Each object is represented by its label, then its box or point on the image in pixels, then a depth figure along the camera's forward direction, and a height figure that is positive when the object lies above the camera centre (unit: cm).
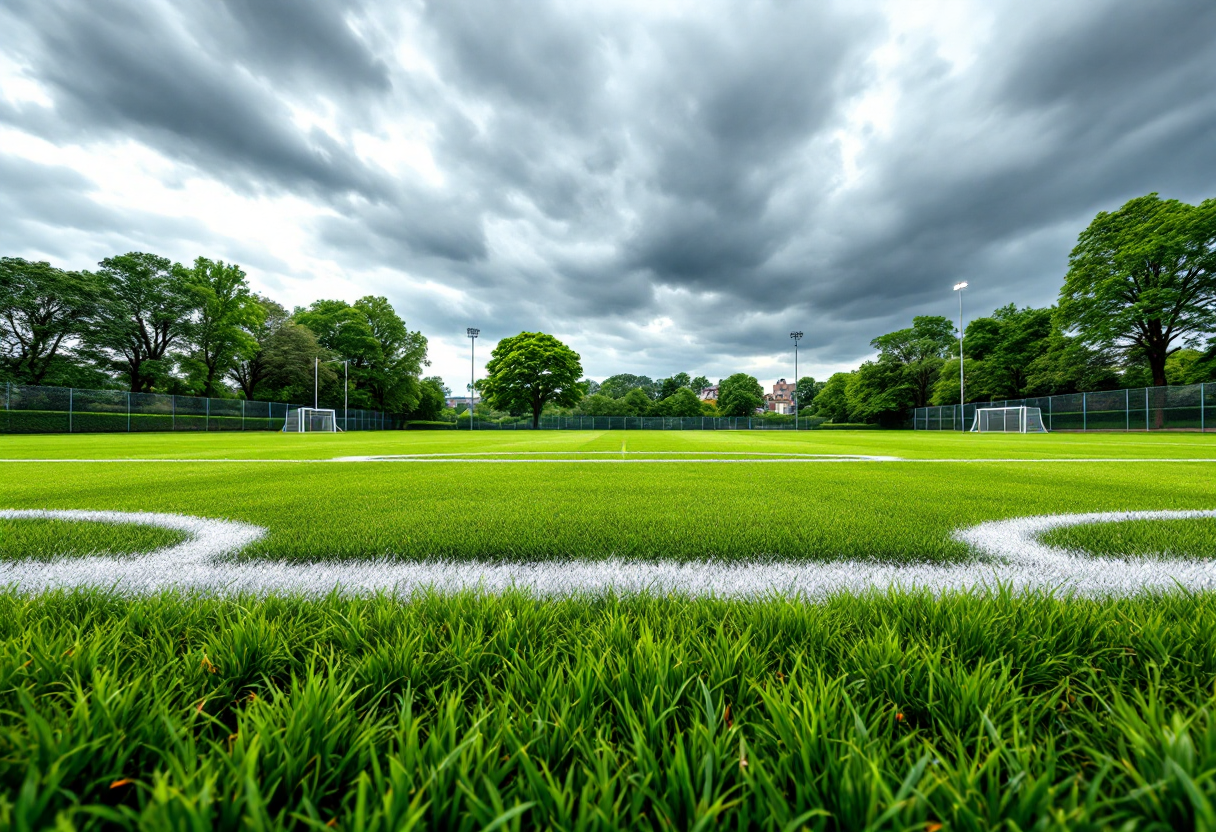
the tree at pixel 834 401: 5191 +210
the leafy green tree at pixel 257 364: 3209 +387
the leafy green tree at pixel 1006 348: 3147 +522
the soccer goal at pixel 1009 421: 2433 -15
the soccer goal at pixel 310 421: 2739 -27
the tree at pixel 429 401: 4581 +168
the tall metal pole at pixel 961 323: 2881 +634
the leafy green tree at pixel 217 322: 2823 +619
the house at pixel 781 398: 10544 +485
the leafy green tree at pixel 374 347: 3600 +592
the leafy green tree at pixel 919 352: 3938 +600
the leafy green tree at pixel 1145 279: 2088 +700
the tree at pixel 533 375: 4169 +408
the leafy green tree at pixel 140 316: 2528 +594
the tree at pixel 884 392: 4006 +239
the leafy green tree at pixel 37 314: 2280 +546
